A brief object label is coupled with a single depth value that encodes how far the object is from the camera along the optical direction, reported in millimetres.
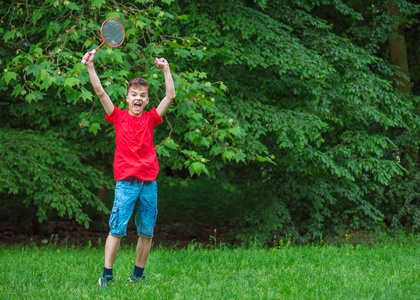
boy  8508
